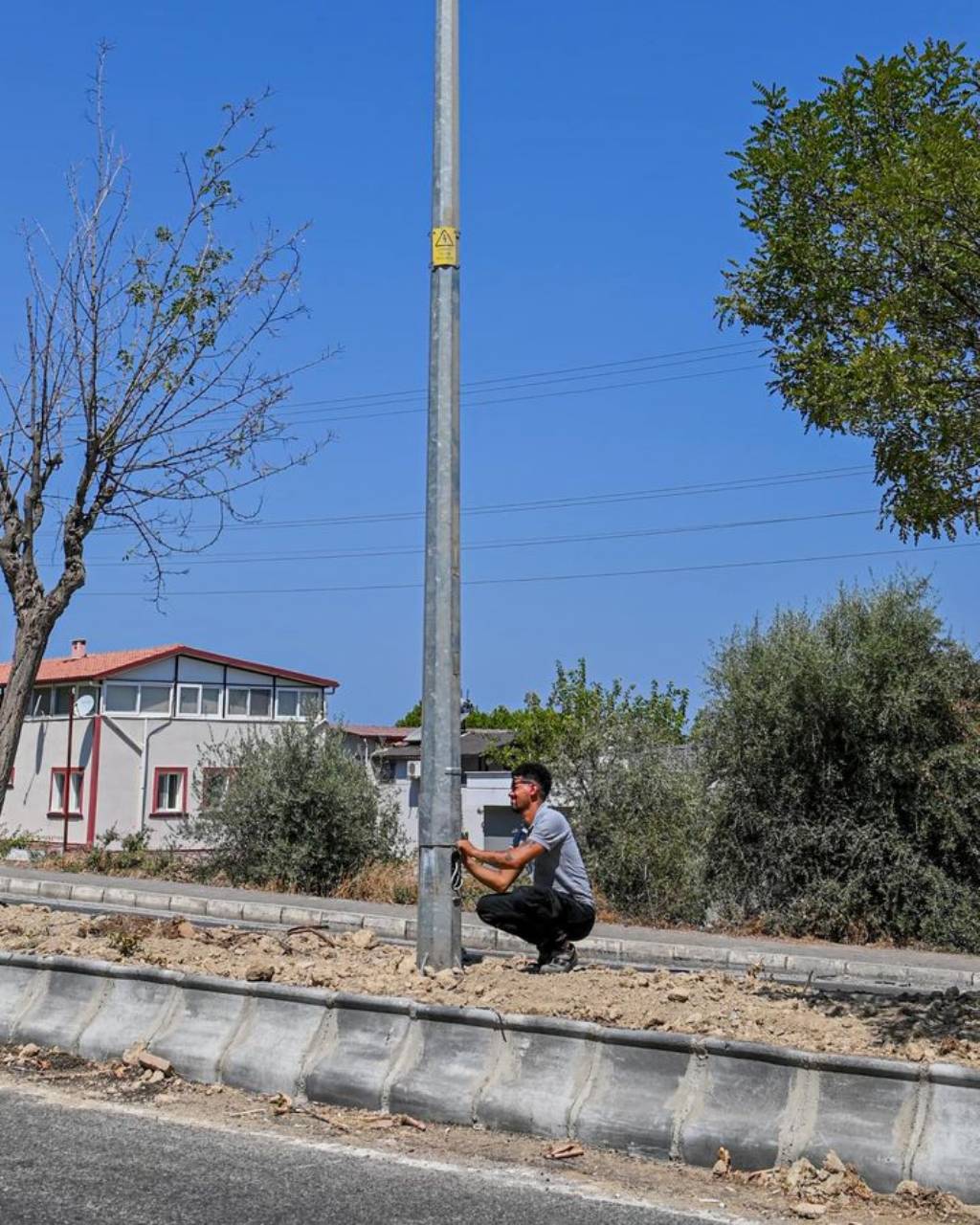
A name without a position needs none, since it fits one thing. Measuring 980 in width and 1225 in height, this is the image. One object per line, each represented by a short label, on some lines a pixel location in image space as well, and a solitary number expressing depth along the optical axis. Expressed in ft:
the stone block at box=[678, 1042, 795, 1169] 20.53
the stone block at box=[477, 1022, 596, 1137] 22.49
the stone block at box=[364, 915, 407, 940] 56.90
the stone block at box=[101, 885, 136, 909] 69.56
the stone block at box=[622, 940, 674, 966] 50.49
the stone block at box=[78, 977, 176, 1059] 27.37
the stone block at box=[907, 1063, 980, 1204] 18.95
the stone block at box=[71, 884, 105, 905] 71.94
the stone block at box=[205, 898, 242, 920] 63.93
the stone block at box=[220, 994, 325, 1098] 25.11
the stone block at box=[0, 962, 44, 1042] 29.35
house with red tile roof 161.48
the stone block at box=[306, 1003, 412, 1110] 24.12
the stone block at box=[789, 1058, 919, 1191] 19.57
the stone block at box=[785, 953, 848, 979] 47.65
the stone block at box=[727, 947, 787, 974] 48.97
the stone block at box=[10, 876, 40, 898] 77.36
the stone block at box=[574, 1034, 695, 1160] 21.52
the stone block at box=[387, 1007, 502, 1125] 23.31
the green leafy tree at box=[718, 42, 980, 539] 23.56
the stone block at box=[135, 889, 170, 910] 68.23
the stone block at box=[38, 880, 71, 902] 75.15
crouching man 32.48
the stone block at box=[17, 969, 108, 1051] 28.40
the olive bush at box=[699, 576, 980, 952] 55.77
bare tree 44.01
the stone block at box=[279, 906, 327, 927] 59.88
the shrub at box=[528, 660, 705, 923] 63.00
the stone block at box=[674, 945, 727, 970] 49.88
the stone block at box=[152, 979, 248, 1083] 26.14
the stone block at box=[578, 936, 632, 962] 52.03
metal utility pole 30.94
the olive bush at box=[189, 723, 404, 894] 75.56
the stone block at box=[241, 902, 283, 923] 62.03
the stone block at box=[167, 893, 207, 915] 65.72
